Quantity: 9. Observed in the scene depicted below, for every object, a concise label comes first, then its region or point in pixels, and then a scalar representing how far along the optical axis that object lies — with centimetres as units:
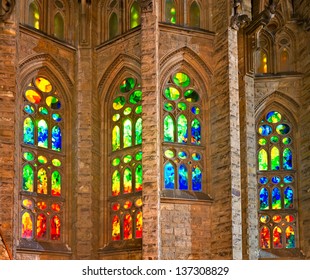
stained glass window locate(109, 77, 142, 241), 1495
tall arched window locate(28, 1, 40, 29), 1566
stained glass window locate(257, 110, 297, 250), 1686
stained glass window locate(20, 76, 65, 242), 1478
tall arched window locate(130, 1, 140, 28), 1589
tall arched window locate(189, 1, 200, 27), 1590
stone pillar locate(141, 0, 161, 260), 1360
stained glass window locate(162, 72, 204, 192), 1484
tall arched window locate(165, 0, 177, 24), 1573
